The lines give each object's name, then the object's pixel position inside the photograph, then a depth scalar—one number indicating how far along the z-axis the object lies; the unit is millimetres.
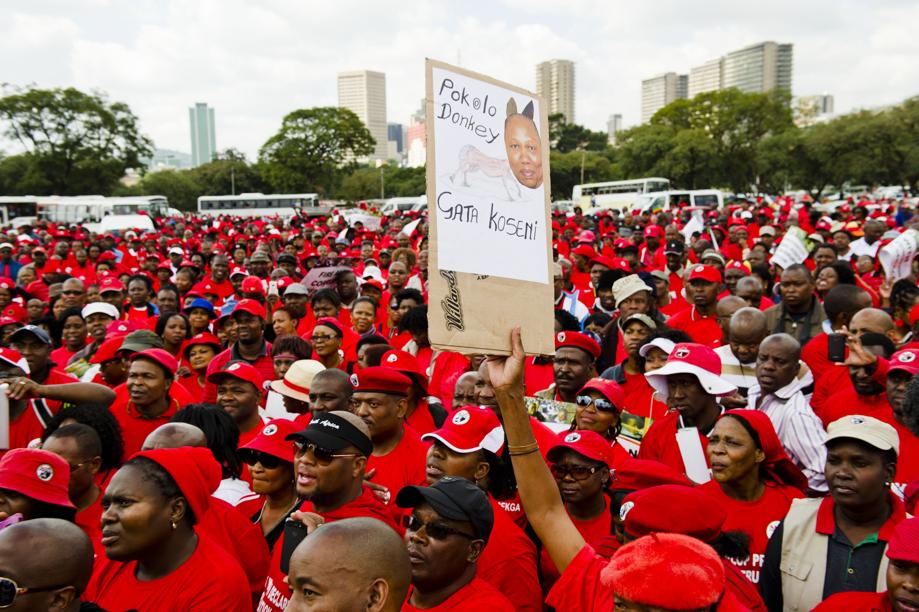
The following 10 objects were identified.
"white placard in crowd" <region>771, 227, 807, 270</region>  8727
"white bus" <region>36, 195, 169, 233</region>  46750
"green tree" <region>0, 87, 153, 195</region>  63566
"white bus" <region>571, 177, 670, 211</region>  49000
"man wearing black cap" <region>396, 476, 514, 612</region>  2682
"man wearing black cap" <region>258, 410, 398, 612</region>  3311
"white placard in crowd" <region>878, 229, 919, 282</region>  7344
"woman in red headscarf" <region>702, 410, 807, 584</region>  3400
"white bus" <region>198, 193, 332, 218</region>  53281
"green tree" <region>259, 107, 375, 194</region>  74000
